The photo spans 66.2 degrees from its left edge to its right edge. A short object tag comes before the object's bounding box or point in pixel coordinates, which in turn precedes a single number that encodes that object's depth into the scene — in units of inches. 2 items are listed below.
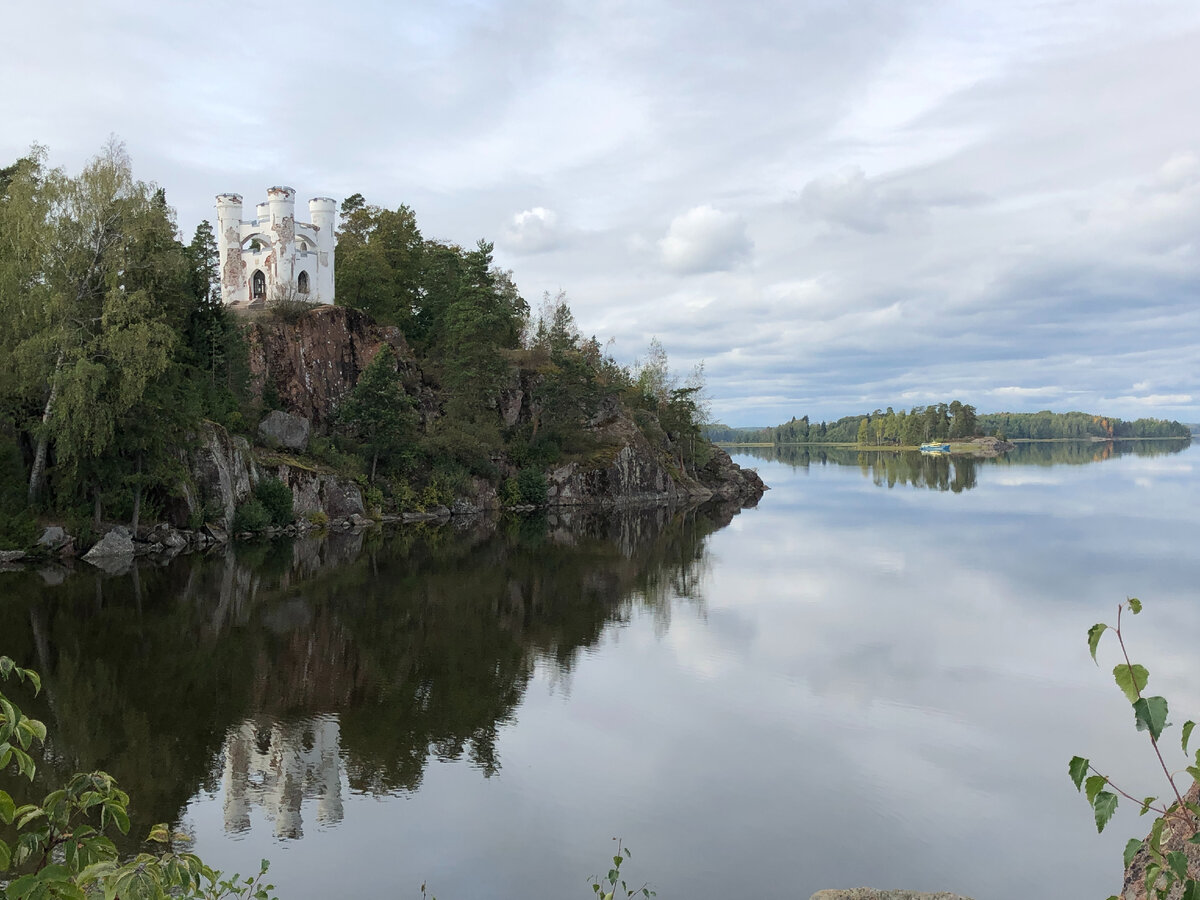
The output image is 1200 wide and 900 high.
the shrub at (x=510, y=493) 2169.0
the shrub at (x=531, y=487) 2214.6
